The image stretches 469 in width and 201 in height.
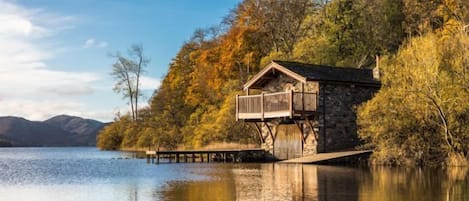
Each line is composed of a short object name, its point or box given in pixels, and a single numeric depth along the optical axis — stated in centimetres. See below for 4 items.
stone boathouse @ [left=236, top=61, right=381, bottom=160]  3603
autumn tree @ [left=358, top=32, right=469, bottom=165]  2995
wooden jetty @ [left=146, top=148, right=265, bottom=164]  4053
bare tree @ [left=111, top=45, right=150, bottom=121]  7650
